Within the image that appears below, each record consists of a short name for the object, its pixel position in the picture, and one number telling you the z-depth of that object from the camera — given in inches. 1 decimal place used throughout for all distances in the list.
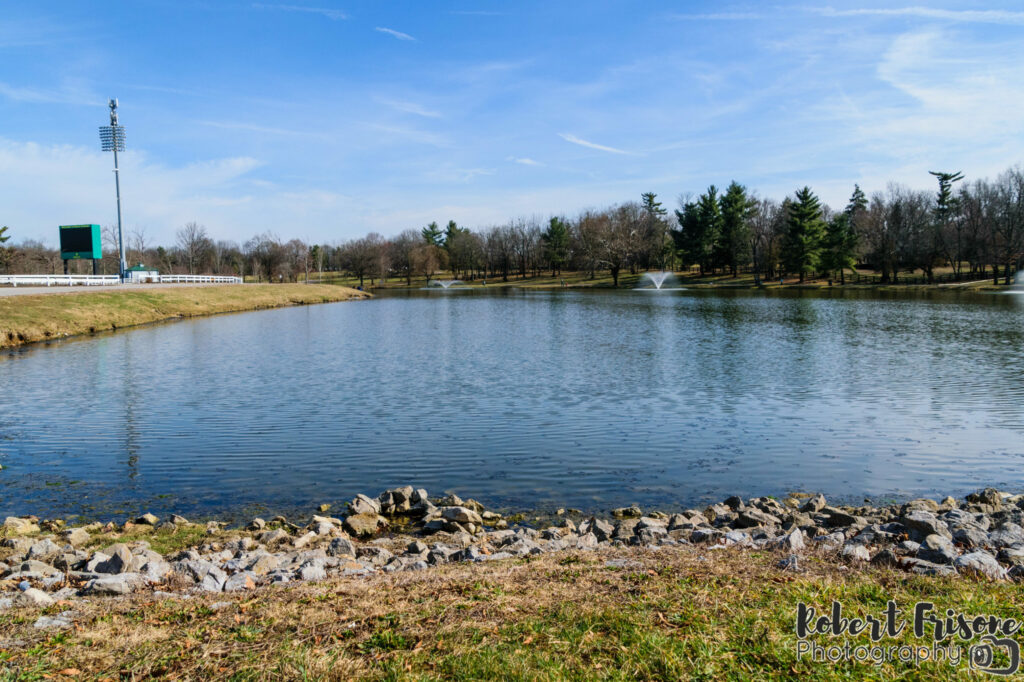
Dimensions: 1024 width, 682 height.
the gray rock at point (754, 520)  349.7
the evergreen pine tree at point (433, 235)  6496.1
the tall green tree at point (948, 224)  3260.3
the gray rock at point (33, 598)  230.8
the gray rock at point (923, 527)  299.6
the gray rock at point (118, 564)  276.7
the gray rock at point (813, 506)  387.5
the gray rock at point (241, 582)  257.6
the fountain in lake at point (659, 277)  3719.2
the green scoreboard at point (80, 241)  2586.1
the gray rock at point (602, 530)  346.7
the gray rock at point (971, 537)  280.2
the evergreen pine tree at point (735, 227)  3836.1
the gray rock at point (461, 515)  375.9
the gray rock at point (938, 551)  255.4
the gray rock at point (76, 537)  340.8
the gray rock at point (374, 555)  311.6
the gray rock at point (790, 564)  249.9
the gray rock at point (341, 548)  316.4
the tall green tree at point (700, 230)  3944.4
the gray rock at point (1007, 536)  278.9
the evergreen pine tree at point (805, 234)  3245.6
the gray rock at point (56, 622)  206.2
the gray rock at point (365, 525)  372.8
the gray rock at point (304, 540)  337.2
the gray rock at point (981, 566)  237.7
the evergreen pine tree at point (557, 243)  4758.9
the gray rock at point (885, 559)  254.2
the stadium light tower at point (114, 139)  2290.8
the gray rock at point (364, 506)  395.2
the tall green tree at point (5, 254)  3415.4
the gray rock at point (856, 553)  262.4
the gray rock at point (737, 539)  306.7
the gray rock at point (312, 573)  270.1
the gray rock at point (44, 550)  310.7
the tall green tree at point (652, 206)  4912.6
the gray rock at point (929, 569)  238.5
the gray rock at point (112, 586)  247.6
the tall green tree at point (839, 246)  3233.3
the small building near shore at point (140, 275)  2522.6
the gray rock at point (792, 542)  287.1
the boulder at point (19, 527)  354.3
